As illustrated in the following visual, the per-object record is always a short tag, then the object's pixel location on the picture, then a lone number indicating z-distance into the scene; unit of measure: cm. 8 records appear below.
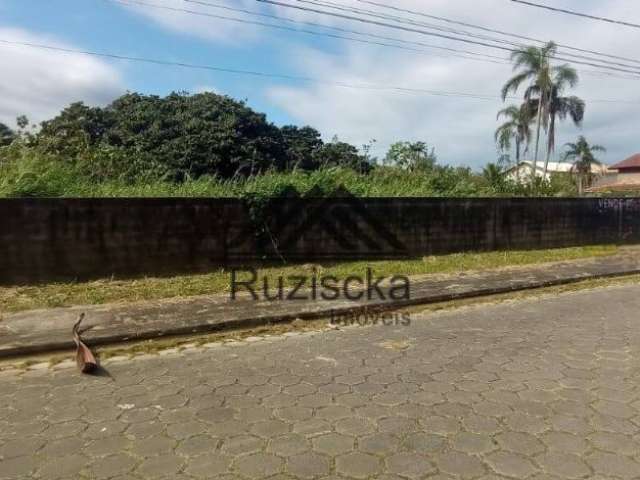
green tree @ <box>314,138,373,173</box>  1974
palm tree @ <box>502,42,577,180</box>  2489
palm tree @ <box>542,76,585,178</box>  2623
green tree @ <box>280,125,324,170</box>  2066
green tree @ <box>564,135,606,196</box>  3566
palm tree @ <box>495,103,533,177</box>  2795
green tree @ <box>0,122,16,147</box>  914
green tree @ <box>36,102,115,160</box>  1825
